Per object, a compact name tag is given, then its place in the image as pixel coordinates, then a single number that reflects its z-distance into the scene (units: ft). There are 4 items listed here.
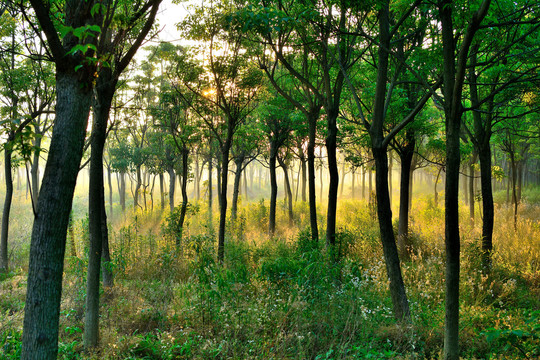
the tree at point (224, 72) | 24.89
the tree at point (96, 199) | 13.58
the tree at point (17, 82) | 25.91
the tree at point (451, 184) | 12.23
